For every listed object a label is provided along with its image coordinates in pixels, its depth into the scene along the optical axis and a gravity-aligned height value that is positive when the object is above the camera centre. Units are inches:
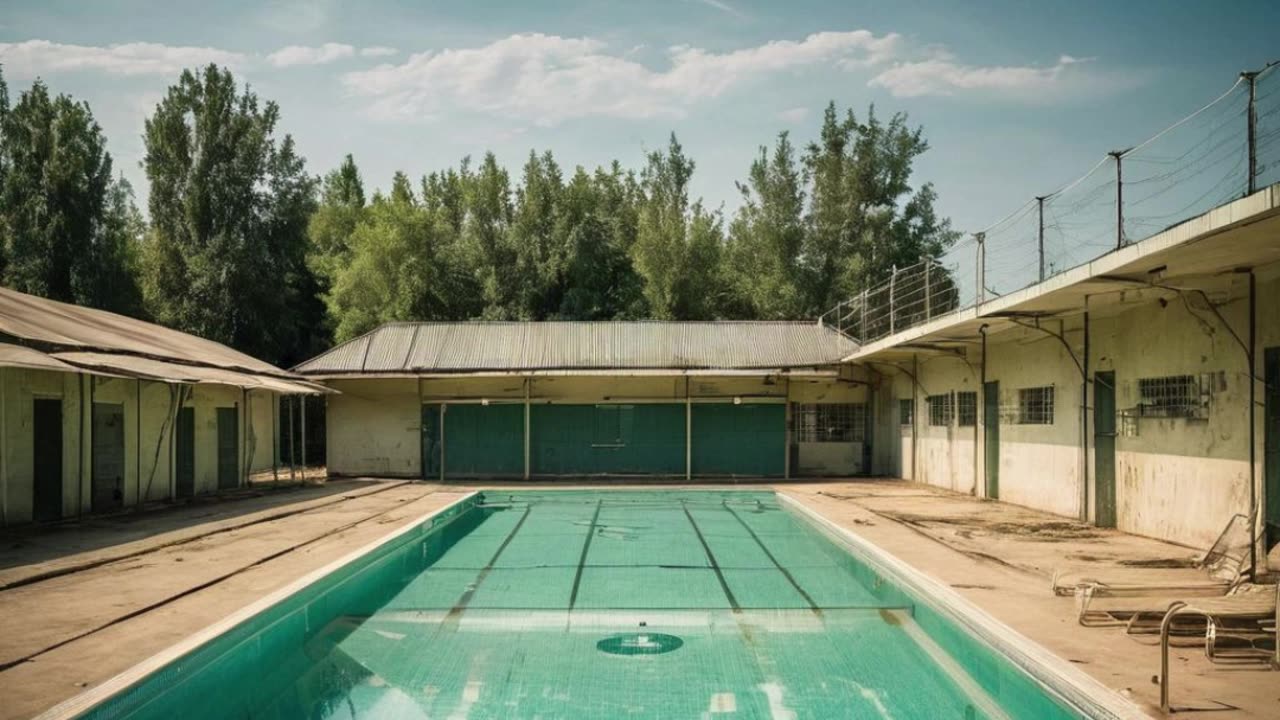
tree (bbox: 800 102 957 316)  1411.2 +255.6
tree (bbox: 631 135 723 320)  1427.2 +177.2
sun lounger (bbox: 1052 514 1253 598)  285.6 -65.2
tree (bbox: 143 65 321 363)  1256.8 +219.2
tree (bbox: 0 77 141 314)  1210.6 +221.6
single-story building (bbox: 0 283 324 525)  493.0 -22.3
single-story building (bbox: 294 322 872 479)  882.1 -37.9
